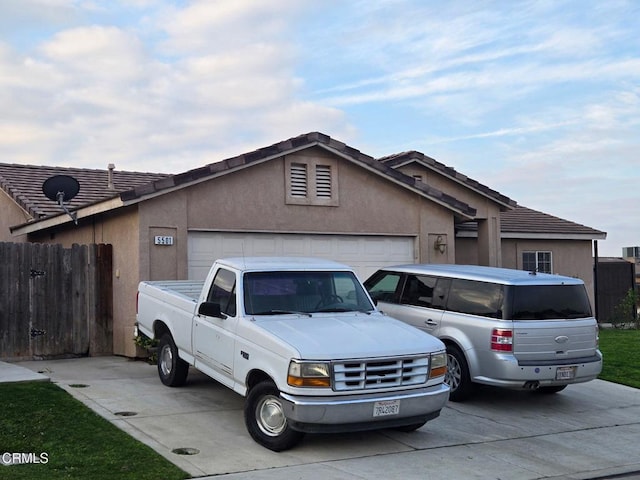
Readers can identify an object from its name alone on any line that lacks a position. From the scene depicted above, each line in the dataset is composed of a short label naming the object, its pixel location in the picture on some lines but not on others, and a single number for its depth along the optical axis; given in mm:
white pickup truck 7543
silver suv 9914
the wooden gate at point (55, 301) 12812
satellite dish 16094
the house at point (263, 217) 12984
